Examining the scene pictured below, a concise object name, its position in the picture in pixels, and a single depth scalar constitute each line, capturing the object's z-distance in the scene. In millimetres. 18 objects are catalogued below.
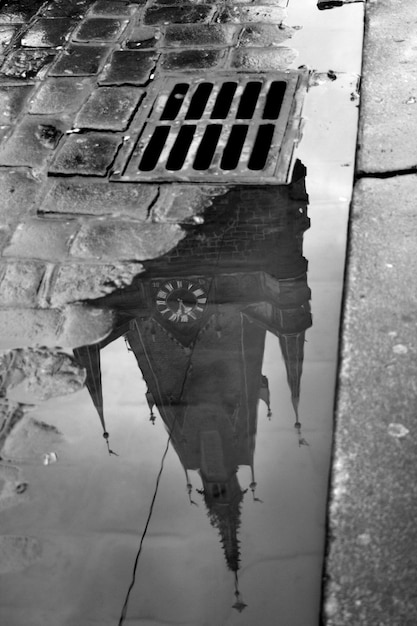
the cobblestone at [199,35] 5633
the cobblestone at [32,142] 4652
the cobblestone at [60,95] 5086
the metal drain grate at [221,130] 4395
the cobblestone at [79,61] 5445
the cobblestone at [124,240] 3889
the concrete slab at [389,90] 4273
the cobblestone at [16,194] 4230
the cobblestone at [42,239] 3961
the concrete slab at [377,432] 2377
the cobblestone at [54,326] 3469
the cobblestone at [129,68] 5289
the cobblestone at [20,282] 3705
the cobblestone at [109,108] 4891
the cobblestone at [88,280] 3682
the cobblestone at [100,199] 4188
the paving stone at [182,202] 4094
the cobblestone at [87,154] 4512
